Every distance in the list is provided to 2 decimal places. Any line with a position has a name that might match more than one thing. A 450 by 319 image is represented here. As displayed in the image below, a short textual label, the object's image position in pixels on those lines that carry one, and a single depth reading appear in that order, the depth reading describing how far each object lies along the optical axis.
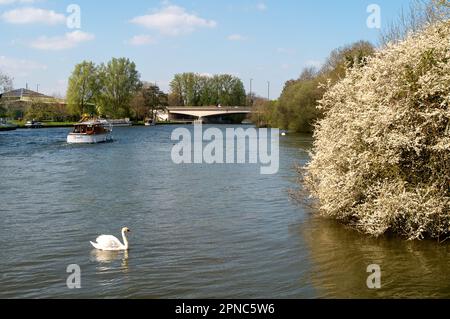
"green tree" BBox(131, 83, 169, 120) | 129.00
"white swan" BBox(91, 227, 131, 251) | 14.30
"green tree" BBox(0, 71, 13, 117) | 85.94
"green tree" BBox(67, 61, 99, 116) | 111.19
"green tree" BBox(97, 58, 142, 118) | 121.19
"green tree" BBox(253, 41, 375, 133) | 67.69
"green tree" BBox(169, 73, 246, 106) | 164.07
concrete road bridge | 132.75
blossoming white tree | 13.63
